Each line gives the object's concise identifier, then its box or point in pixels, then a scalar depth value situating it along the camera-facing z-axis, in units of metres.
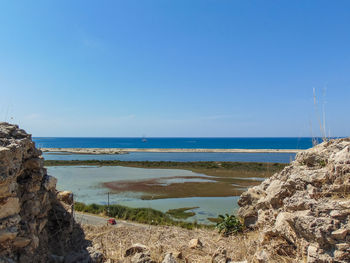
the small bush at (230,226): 8.20
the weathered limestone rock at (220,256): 5.21
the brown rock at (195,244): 6.60
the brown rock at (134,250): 5.74
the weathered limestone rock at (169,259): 4.87
